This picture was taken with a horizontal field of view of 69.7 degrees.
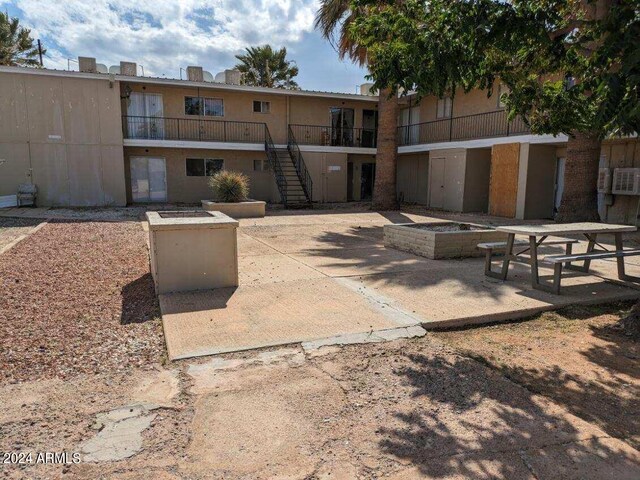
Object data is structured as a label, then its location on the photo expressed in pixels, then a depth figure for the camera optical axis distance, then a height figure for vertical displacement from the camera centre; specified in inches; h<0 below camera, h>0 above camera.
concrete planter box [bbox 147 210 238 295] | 227.1 -42.0
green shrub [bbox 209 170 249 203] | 619.2 -22.0
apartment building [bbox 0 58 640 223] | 650.8 +43.0
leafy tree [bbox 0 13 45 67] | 1121.4 +308.2
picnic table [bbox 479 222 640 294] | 235.0 -41.3
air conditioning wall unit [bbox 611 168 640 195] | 512.1 -5.2
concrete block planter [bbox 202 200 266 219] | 601.0 -49.2
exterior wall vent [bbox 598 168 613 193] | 548.1 -4.5
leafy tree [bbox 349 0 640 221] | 157.8 +56.7
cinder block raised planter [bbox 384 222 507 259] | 324.5 -47.4
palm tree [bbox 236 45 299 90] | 1353.3 +305.1
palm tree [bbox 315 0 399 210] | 717.9 +57.7
